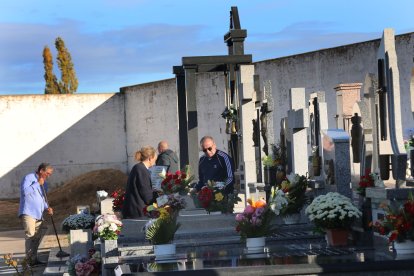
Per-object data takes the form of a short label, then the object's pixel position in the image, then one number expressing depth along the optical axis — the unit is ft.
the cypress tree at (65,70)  143.95
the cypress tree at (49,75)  142.20
